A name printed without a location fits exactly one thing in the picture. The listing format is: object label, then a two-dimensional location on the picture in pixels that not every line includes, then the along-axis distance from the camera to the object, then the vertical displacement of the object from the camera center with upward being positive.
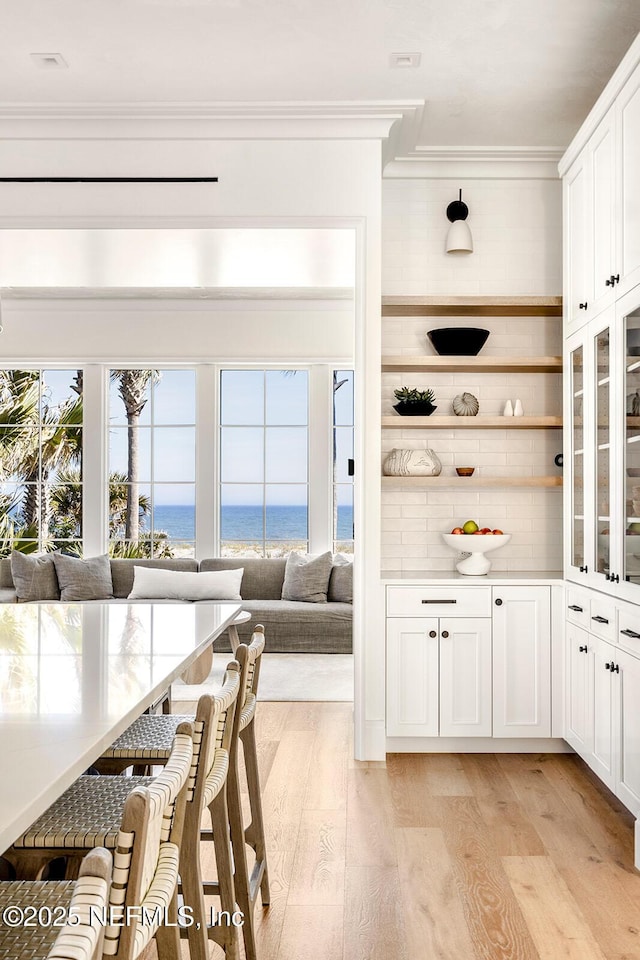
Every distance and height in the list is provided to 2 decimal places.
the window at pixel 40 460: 7.40 +0.34
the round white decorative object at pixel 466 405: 4.21 +0.49
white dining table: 1.07 -0.37
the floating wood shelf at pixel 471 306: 4.10 +0.99
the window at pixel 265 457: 7.40 +0.37
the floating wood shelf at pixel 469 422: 4.09 +0.38
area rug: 5.11 -1.25
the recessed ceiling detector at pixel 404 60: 3.35 +1.85
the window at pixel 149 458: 7.43 +0.36
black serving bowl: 4.15 +0.82
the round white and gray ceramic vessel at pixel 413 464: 4.14 +0.17
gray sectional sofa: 6.39 -1.01
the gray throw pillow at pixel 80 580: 6.71 -0.70
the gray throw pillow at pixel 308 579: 6.70 -0.70
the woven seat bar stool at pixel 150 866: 1.00 -0.51
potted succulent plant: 4.17 +0.49
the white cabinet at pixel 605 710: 2.91 -0.86
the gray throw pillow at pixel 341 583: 6.73 -0.73
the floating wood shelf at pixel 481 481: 4.11 +0.08
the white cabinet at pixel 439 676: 3.84 -0.86
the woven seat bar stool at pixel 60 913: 0.84 -0.62
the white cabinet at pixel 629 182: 2.90 +1.17
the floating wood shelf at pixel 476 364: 4.10 +0.69
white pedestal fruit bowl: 4.02 -0.25
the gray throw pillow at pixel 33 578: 6.70 -0.68
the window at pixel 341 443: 7.43 +0.50
